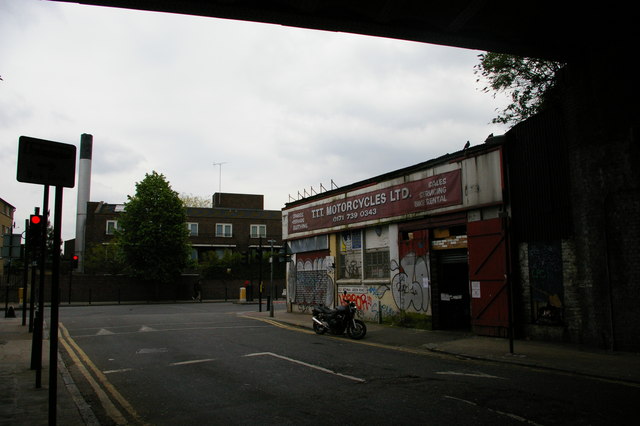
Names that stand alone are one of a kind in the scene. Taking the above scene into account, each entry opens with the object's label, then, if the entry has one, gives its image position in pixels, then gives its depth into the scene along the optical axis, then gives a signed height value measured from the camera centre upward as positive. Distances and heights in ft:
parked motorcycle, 48.93 -5.76
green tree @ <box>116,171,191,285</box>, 146.72 +11.70
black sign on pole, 18.89 +4.43
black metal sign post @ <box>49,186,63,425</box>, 17.17 -1.90
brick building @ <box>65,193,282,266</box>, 193.57 +18.66
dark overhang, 28.04 +16.38
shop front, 47.73 +2.98
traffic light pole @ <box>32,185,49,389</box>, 25.82 -2.78
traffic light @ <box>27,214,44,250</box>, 32.96 +3.05
